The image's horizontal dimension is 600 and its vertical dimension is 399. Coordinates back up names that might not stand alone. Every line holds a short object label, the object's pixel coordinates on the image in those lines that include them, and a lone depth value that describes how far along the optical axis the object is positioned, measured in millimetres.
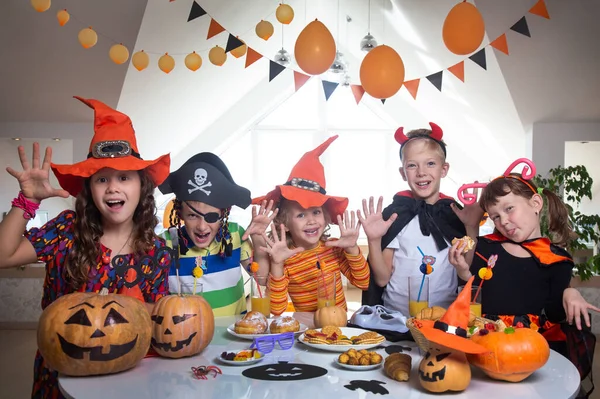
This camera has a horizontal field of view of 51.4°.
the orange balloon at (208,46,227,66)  4855
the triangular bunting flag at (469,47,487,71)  4867
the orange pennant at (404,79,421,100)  5513
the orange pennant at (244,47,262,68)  5504
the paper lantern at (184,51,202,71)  4840
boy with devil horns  2590
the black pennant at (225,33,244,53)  5005
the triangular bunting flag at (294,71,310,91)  6246
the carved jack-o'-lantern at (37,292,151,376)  1503
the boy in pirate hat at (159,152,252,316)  2381
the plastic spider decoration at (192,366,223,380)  1513
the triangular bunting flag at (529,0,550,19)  4191
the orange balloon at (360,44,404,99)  4312
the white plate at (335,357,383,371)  1560
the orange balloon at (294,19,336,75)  4242
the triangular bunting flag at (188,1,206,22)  4758
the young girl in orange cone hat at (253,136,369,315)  2465
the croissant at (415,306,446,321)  1717
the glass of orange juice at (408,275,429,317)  1940
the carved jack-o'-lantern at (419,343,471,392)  1377
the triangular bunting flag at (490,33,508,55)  4617
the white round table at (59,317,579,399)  1384
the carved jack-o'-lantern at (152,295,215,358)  1666
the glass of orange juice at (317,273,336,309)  2020
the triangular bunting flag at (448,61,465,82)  5195
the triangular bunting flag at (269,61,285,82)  5816
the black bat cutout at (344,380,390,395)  1400
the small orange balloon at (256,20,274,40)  4488
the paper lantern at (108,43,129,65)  4492
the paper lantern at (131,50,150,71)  4639
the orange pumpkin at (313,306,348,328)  1990
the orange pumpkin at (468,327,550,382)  1429
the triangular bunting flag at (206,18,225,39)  4945
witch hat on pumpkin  1400
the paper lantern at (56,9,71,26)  4070
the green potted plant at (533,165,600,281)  5762
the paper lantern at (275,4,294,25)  4367
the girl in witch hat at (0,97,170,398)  1923
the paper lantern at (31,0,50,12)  3861
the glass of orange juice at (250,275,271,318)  2062
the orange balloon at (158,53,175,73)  4824
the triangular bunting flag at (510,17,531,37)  4539
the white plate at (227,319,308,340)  1866
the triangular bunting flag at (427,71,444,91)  5195
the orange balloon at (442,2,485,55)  3838
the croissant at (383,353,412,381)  1476
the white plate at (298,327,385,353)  1719
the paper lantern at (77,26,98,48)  4238
